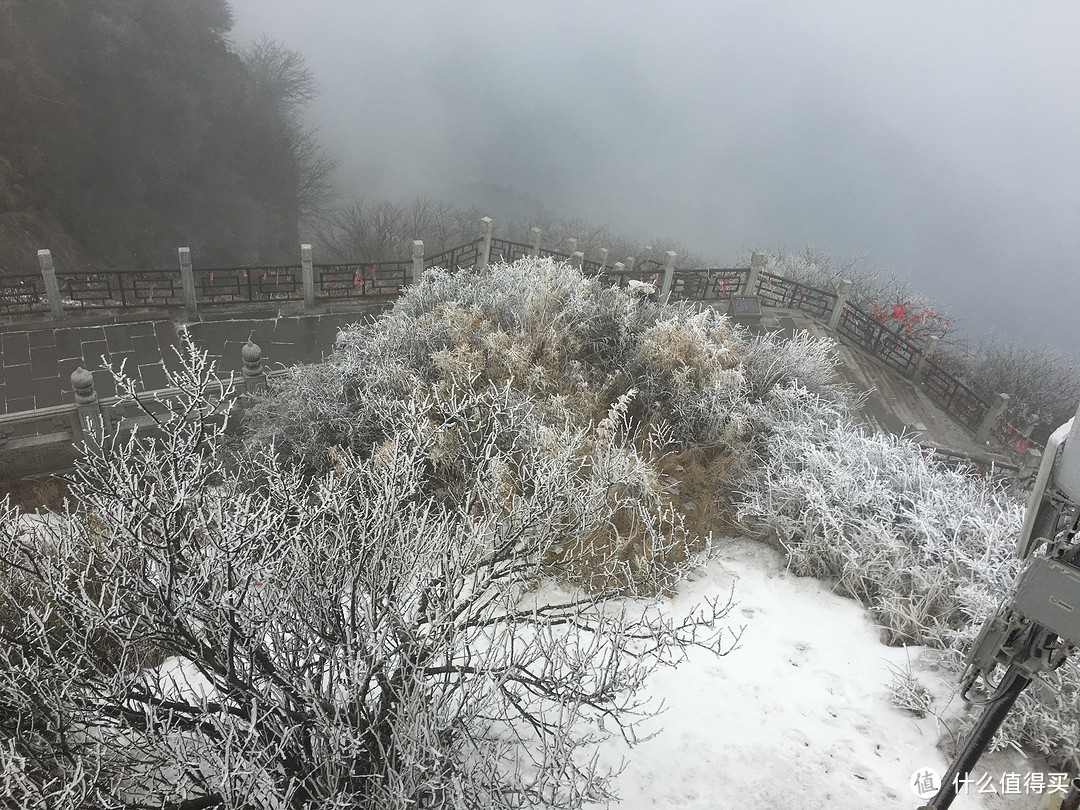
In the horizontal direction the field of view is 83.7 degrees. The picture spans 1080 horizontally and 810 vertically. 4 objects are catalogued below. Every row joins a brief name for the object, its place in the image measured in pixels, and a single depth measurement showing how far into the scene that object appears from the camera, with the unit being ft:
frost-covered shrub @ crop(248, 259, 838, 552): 25.68
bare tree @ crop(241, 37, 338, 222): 98.89
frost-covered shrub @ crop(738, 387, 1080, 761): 17.10
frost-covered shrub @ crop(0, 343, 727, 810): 9.72
